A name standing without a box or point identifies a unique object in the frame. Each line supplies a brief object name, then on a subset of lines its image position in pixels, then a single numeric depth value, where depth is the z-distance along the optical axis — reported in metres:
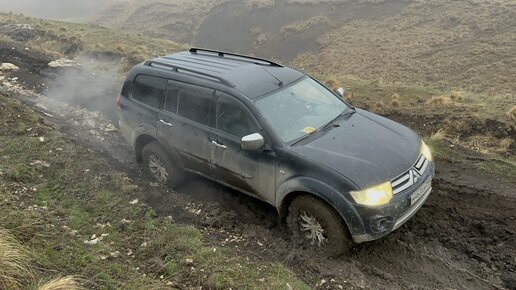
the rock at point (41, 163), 7.08
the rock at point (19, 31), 19.22
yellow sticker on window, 5.57
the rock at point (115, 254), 4.95
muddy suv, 4.85
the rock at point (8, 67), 13.12
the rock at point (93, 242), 5.16
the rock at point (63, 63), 13.60
